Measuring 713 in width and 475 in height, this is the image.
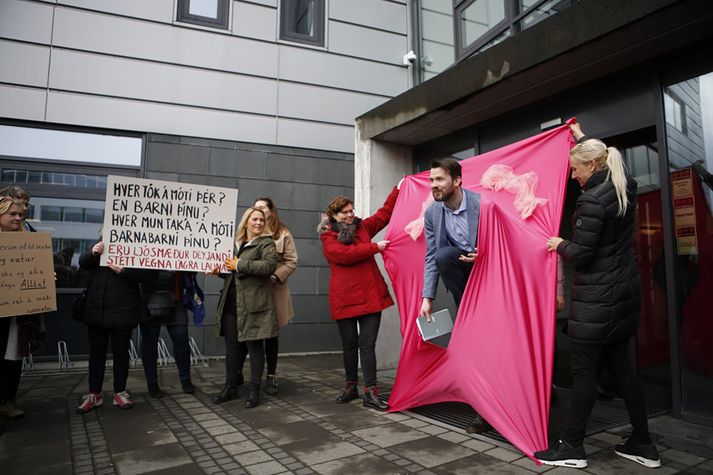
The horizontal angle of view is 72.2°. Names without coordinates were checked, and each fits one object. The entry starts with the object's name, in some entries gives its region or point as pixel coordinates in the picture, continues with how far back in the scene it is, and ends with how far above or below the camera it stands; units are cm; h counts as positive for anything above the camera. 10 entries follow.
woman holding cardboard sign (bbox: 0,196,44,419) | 373 -37
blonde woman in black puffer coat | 278 -2
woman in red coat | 432 +5
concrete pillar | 616 +146
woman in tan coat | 481 +11
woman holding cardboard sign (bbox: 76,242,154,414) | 416 -20
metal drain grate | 358 -95
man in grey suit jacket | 361 +47
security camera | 842 +407
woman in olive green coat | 434 -7
